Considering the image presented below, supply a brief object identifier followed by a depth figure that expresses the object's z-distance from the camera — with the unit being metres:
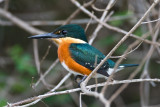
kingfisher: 6.14
